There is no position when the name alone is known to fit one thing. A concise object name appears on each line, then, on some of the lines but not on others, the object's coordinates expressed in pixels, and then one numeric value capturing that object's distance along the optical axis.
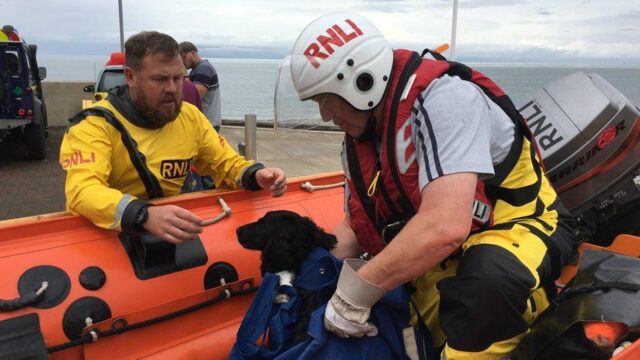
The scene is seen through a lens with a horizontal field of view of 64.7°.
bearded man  2.06
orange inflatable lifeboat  1.87
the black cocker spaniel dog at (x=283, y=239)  1.94
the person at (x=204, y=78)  5.34
